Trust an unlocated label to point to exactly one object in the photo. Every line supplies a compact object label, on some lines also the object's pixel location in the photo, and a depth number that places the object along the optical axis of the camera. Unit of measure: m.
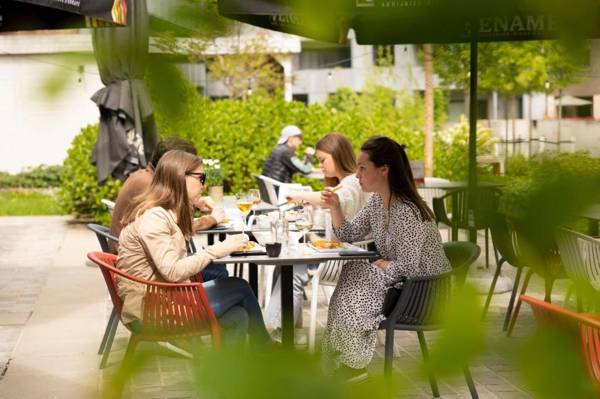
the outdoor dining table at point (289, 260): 4.64
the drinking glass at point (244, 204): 6.63
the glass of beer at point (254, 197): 6.70
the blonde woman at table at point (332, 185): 6.03
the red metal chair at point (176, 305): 4.32
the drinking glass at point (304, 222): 5.38
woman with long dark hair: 4.59
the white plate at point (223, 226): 6.23
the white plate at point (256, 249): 4.82
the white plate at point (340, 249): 4.87
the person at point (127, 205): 5.54
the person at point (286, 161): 10.98
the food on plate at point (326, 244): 4.97
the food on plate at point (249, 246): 4.86
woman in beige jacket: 4.36
